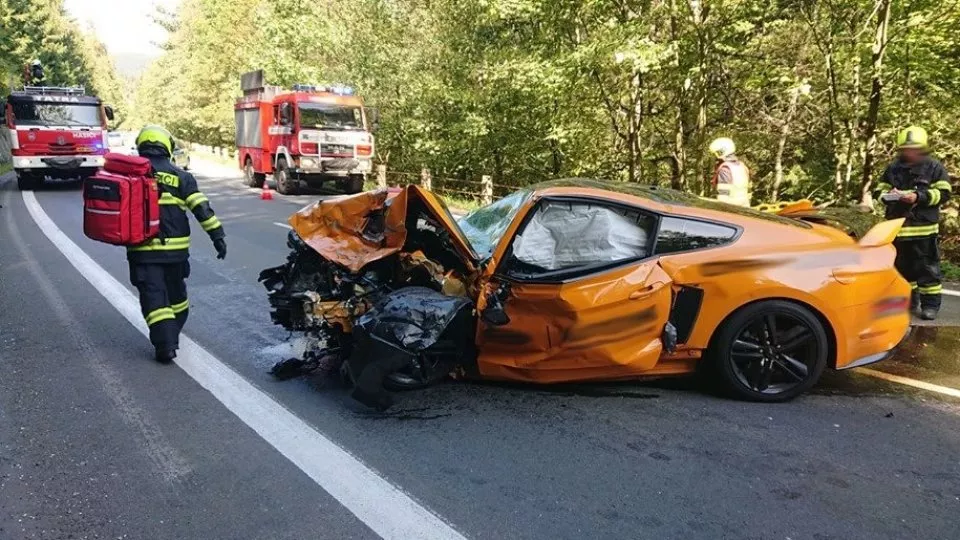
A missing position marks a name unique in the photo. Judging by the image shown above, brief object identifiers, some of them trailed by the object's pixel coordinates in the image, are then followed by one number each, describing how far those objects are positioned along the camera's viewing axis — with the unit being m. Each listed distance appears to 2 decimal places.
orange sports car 3.92
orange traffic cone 17.88
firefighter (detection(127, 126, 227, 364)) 4.76
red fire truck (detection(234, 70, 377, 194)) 18.62
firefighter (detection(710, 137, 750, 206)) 6.62
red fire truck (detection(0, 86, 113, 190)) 18.61
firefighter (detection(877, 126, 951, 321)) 5.80
